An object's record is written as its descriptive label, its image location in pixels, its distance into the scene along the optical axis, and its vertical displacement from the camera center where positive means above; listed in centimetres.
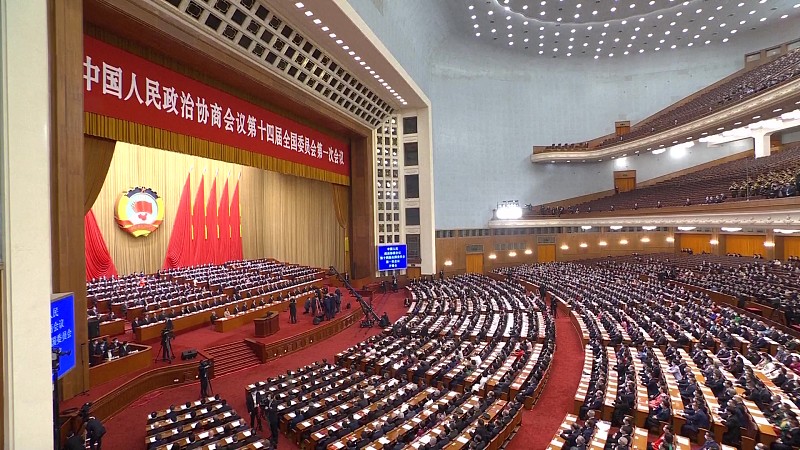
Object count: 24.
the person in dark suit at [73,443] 566 -275
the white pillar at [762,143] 2206 +375
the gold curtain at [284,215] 2361 +79
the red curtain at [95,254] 1664 -78
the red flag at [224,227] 2214 +19
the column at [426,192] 2333 +180
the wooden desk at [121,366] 840 -272
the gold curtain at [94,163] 920 +158
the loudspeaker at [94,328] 922 -202
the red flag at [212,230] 2155 +5
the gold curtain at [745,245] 2228 -151
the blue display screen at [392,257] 2123 -155
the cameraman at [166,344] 971 -255
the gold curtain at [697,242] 2538 -147
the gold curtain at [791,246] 2005 -145
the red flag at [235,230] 2281 +2
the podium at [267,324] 1170 -260
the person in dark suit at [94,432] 616 -284
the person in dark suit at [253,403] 730 -303
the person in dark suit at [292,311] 1370 -262
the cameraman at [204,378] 862 -295
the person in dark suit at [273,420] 674 -300
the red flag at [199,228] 2092 +17
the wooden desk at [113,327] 1095 -242
